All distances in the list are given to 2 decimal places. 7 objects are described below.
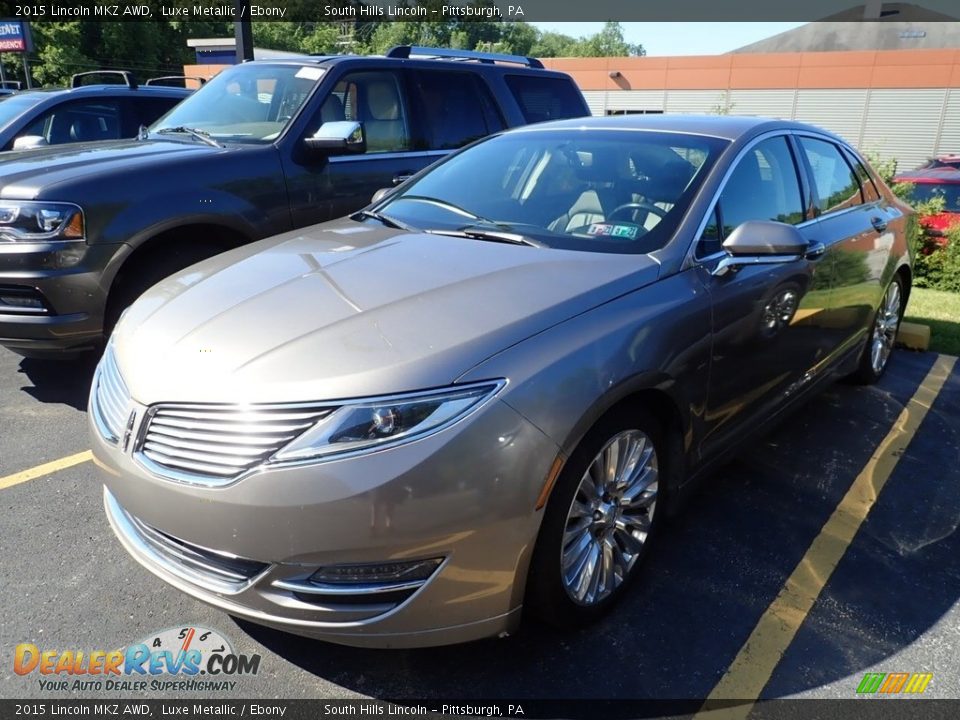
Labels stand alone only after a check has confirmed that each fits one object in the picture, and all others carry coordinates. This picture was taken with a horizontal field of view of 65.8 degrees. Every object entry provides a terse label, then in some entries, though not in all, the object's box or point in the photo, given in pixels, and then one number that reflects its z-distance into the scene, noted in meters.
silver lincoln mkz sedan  1.96
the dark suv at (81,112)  7.07
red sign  27.96
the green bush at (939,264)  9.02
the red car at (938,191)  9.52
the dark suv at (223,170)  3.91
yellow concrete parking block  6.00
